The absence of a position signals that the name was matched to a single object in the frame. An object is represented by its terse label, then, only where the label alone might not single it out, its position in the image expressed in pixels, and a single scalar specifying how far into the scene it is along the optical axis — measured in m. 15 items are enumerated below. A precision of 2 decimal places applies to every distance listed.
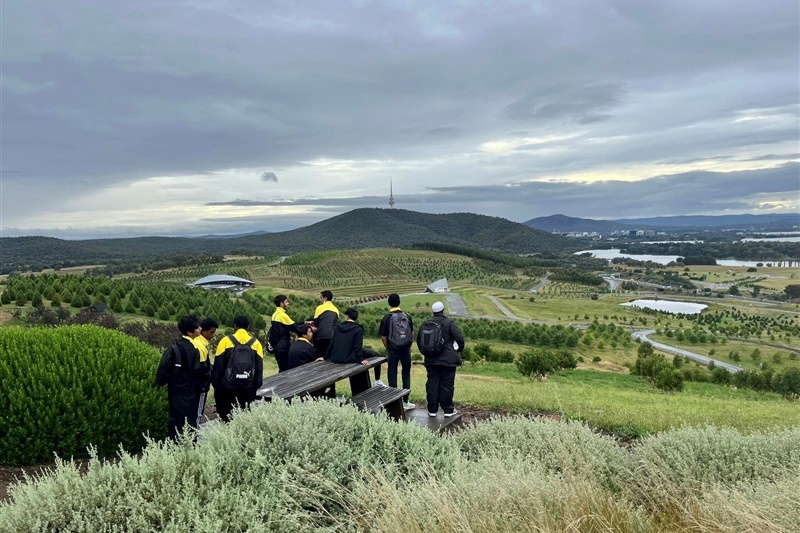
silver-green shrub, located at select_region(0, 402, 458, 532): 2.93
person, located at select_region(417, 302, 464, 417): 6.89
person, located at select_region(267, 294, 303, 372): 8.11
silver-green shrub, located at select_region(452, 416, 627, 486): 4.26
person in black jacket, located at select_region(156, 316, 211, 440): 5.77
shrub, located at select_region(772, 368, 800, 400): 24.33
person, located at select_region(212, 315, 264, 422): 5.92
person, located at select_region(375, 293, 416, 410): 7.74
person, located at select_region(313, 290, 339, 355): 7.97
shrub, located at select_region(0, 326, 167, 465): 5.40
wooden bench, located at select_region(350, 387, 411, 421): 6.05
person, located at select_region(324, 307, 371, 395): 6.94
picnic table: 5.56
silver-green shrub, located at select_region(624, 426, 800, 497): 3.98
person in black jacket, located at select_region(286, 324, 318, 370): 7.67
